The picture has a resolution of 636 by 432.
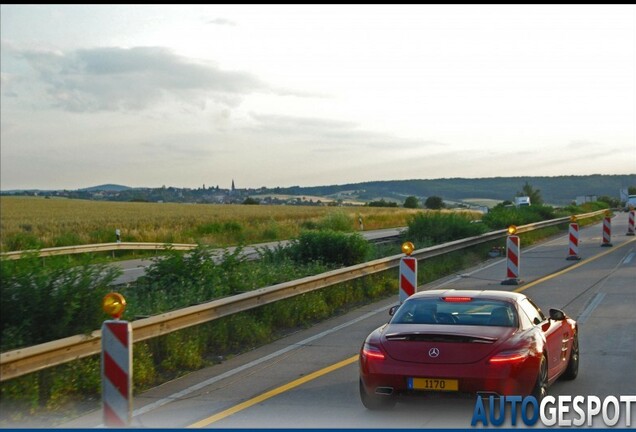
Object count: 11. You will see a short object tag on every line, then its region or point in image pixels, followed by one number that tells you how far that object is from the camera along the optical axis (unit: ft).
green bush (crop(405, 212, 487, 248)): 101.60
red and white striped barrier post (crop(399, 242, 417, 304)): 54.33
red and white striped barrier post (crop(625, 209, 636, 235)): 135.74
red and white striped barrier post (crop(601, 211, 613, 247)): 112.57
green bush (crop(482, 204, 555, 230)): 129.91
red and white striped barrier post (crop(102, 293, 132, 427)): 27.27
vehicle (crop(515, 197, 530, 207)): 301.57
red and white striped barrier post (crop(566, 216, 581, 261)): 92.79
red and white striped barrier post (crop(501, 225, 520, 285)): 71.92
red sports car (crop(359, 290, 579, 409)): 27.35
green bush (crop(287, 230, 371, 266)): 70.74
